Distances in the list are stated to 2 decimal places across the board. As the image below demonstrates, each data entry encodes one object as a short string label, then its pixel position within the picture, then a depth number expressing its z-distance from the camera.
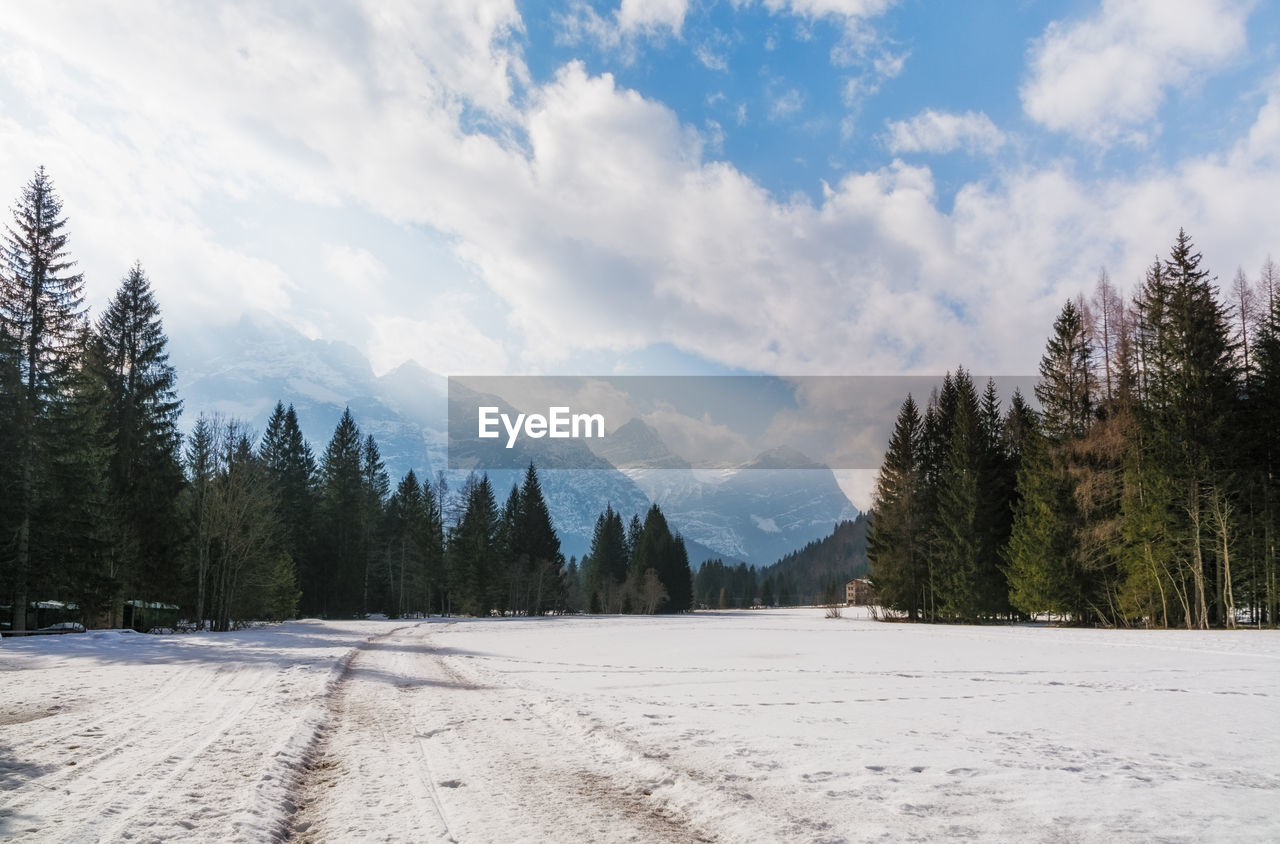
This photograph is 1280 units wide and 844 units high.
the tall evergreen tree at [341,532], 64.12
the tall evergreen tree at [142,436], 31.53
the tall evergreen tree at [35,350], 24.62
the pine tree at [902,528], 48.19
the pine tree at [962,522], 42.72
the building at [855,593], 145.25
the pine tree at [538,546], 79.38
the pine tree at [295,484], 60.75
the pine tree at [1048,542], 35.56
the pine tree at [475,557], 70.06
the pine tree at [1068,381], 36.19
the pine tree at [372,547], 70.94
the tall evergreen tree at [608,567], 96.00
